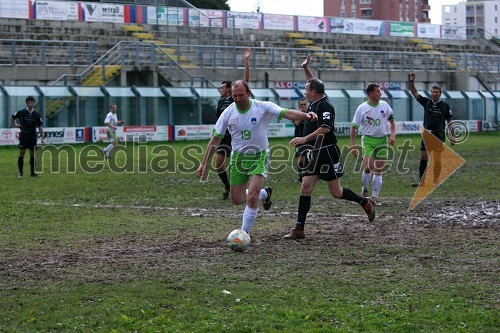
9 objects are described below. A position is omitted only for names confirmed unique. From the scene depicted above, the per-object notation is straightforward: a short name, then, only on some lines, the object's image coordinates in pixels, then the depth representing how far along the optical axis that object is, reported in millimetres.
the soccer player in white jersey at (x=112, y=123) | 33678
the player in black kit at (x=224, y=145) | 15039
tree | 85375
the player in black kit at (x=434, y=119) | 19672
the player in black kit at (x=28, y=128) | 23844
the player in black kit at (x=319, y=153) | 11844
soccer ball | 10625
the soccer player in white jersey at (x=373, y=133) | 16594
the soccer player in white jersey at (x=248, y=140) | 11258
